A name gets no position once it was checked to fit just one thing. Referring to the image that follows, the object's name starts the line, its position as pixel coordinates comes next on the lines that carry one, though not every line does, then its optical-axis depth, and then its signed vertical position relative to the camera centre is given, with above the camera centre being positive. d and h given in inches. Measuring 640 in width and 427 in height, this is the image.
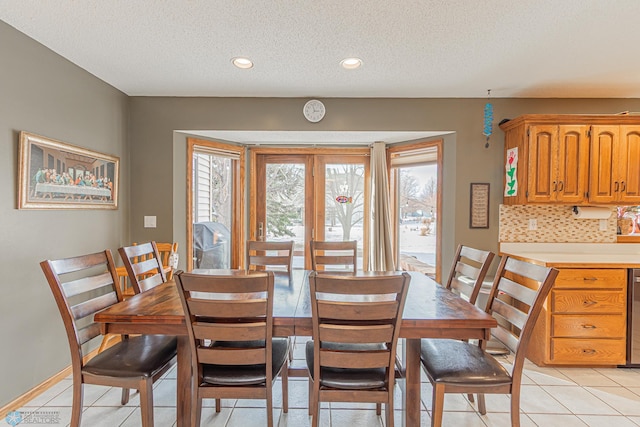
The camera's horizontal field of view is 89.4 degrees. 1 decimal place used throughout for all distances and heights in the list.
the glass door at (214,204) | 142.9 +1.0
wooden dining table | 60.2 -21.9
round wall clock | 131.7 +40.0
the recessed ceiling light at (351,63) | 100.0 +45.6
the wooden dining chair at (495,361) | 61.6 -32.5
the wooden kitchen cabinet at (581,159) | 115.3 +18.3
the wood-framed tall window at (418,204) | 141.4 +2.0
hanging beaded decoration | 126.3 +35.5
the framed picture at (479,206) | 131.7 +1.1
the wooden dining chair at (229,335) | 55.8 -23.4
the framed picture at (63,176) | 86.5 +8.9
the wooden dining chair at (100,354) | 62.4 -32.3
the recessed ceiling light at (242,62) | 99.9 +45.5
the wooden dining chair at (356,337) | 54.7 -23.0
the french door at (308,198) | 161.9 +4.5
